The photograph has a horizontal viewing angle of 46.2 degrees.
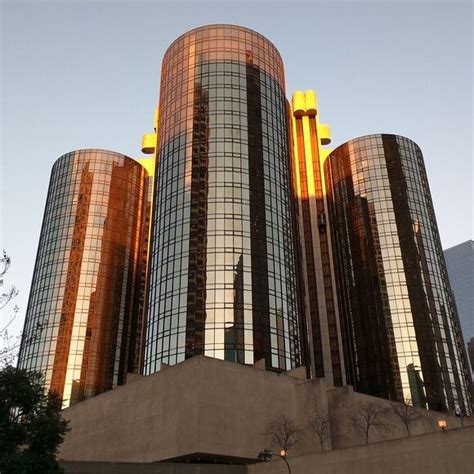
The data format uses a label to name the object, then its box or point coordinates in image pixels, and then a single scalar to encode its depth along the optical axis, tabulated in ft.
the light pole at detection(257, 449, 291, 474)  145.40
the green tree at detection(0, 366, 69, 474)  122.01
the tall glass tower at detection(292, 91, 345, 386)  403.54
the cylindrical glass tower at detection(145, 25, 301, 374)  301.43
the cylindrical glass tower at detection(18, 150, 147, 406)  394.93
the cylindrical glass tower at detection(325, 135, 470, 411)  360.69
